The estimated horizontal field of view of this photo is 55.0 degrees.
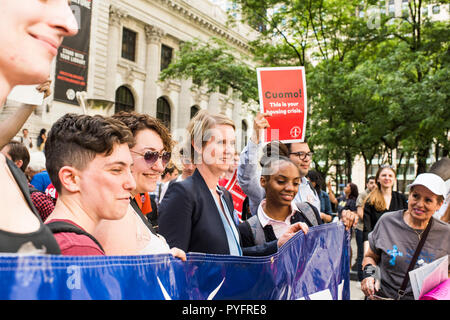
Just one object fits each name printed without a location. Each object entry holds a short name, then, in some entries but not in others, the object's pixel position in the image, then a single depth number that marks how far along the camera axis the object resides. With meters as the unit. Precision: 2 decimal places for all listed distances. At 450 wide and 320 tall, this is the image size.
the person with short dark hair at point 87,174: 1.49
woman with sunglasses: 1.80
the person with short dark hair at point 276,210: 3.03
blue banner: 1.05
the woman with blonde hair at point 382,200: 5.78
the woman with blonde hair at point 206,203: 2.36
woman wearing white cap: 3.22
